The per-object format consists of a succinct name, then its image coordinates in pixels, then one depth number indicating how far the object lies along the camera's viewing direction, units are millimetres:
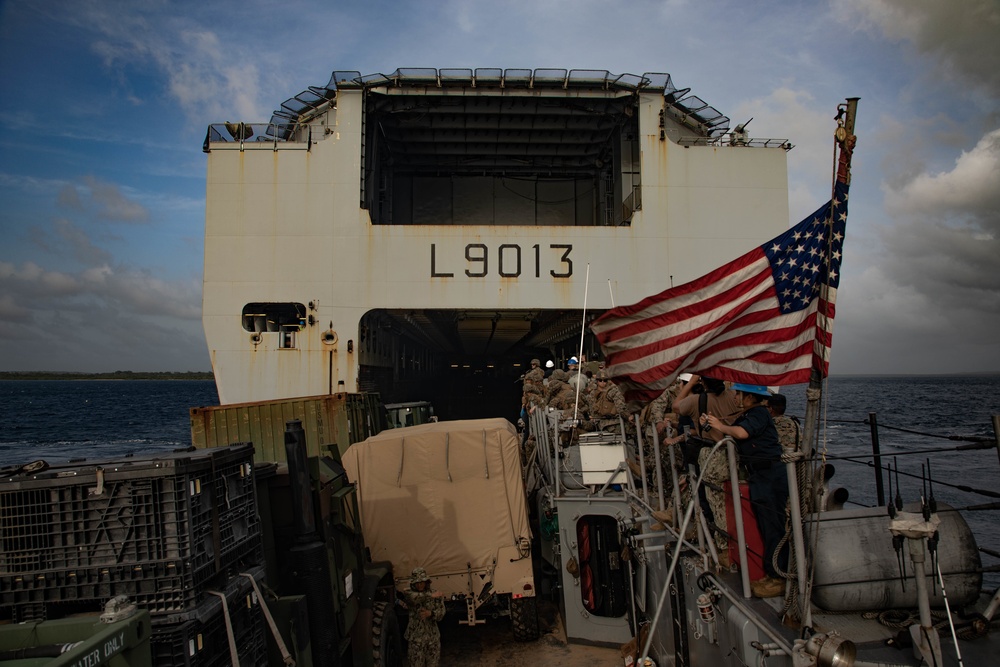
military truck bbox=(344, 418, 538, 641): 7406
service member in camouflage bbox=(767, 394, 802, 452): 6016
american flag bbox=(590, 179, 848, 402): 4141
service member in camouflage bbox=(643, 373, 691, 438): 7820
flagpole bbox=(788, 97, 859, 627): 3428
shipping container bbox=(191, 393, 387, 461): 11336
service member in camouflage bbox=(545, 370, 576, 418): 11016
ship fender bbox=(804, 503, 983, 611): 3662
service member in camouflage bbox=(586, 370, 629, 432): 8555
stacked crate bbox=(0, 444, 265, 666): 3082
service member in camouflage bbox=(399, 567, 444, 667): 6582
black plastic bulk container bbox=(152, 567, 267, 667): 2986
